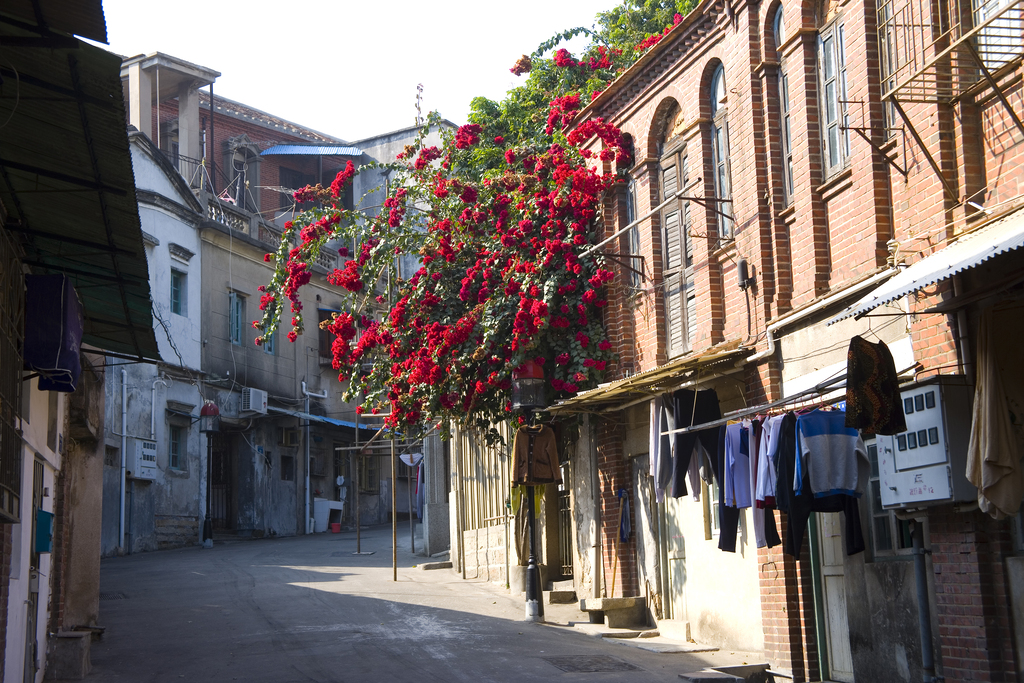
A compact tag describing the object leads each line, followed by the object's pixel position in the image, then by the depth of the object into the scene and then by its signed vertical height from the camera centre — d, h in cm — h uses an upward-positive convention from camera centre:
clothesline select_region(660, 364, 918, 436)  930 +98
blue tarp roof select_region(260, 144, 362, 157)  3784 +1311
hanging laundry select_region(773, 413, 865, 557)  998 +7
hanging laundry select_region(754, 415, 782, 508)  1015 +46
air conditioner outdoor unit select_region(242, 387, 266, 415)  3058 +360
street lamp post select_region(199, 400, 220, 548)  2905 +280
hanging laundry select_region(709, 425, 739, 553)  1149 -8
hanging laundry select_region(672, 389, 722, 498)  1272 +112
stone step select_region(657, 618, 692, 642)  1419 -151
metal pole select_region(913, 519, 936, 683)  890 -84
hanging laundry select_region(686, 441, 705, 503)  1277 +51
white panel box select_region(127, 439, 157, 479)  2652 +175
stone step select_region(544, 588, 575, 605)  1784 -127
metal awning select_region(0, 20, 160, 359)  692 +273
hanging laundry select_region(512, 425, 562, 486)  1619 +93
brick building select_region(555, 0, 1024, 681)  859 +221
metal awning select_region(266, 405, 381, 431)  3209 +335
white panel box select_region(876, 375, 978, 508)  848 +47
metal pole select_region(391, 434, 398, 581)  2023 -30
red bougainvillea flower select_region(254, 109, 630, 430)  1625 +392
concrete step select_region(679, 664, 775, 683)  1070 -163
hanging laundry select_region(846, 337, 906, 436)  880 +94
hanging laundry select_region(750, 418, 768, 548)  1065 +59
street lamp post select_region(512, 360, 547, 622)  1591 +177
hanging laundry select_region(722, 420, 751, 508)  1098 +48
